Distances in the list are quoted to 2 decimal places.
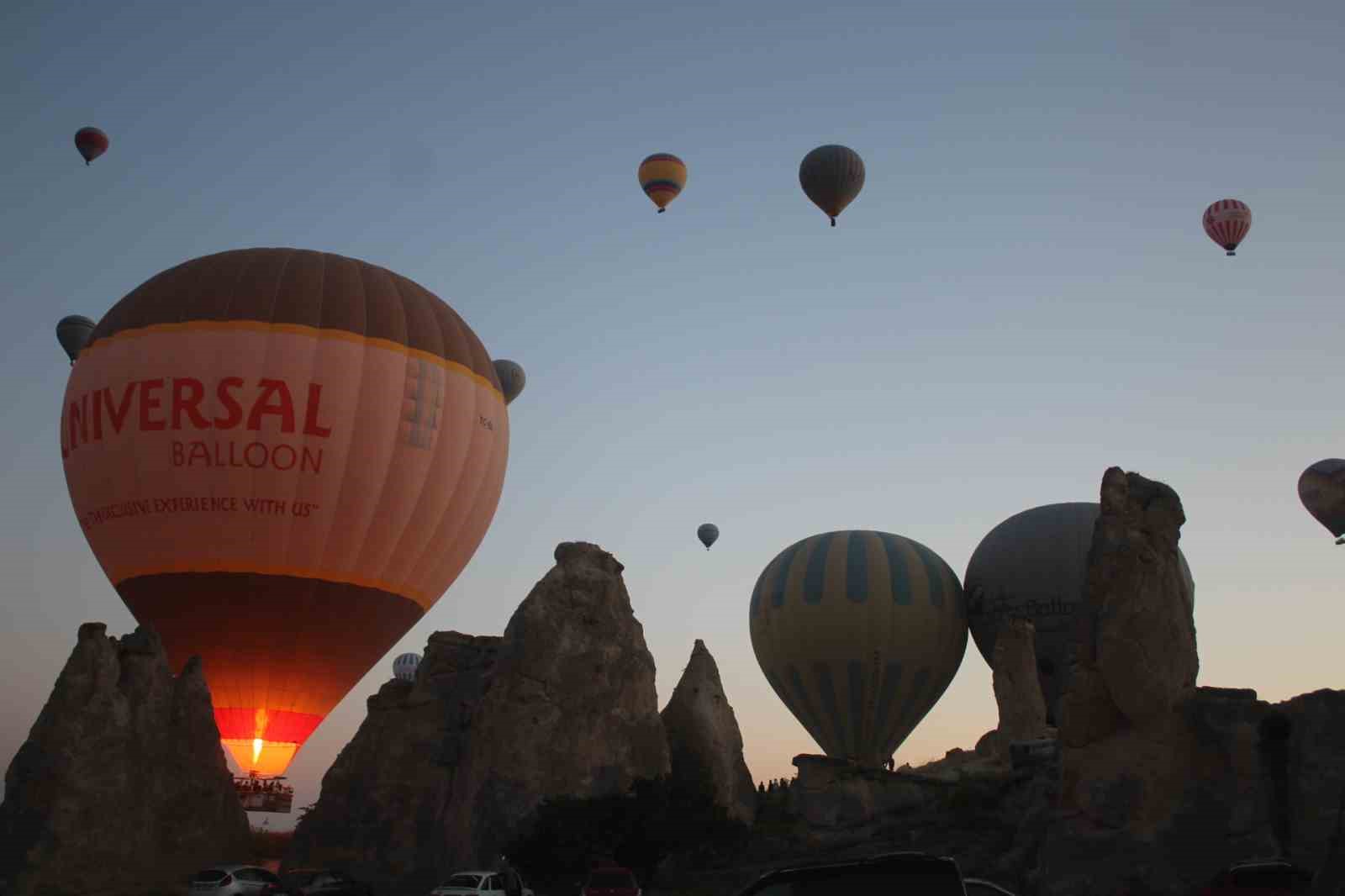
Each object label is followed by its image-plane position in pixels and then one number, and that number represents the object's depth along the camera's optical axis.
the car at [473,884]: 21.66
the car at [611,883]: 21.36
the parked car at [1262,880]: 15.00
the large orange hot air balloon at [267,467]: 34.19
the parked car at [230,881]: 22.80
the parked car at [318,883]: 24.91
